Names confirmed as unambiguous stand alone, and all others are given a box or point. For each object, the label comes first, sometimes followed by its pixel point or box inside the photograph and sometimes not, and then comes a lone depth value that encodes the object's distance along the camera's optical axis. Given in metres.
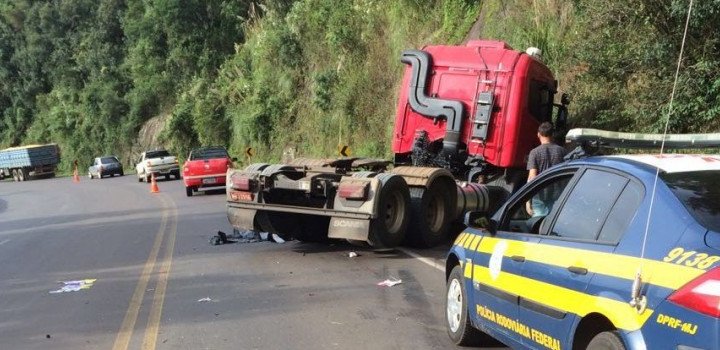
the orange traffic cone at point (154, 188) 26.72
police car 3.13
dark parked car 46.48
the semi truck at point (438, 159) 10.03
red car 22.95
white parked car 35.06
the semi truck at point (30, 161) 53.81
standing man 8.38
